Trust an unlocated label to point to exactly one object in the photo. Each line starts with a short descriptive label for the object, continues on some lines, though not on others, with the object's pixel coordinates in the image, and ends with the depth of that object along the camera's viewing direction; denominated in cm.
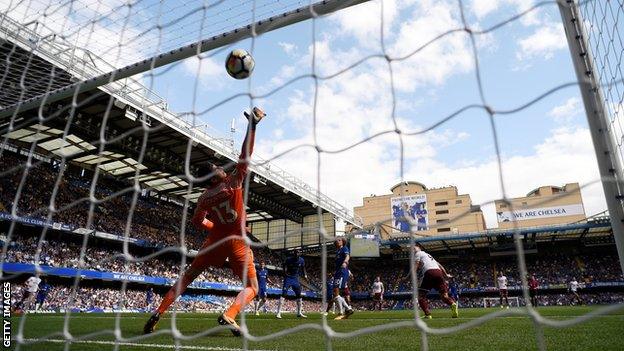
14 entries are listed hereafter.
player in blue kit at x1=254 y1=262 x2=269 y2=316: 1225
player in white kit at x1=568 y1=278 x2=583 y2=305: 2870
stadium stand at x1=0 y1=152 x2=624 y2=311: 1969
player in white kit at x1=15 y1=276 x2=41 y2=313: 970
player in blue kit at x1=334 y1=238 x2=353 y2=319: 890
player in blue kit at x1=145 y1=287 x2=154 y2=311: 2265
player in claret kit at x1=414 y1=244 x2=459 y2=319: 820
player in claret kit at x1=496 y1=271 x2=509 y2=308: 1866
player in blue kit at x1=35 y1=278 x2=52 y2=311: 1631
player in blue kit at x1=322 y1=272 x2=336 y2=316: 1023
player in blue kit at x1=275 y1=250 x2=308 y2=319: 1063
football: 427
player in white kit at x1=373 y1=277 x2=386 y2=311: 1767
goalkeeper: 436
